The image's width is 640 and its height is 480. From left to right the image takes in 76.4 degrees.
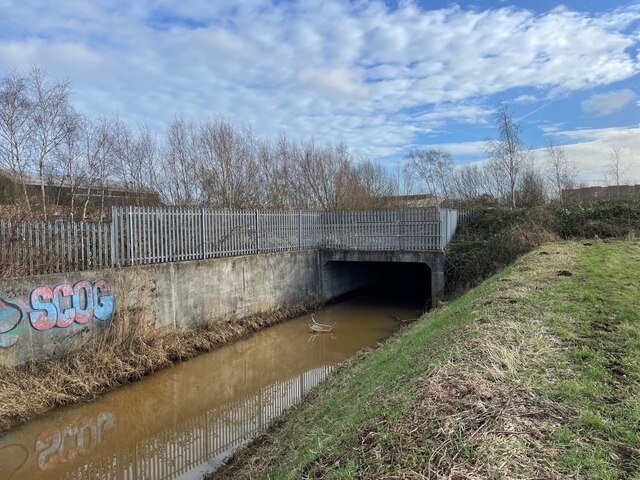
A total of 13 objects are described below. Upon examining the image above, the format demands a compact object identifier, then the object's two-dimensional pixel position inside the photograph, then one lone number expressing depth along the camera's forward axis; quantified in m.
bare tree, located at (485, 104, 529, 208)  21.39
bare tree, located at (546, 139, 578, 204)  23.72
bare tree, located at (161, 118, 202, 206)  19.78
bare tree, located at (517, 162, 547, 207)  24.02
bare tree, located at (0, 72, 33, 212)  13.88
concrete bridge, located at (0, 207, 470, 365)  7.79
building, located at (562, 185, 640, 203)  17.58
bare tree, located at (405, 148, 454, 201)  29.70
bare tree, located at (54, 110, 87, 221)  15.08
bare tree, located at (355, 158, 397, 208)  26.76
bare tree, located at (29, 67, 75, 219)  14.38
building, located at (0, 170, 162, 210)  14.61
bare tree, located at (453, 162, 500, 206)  25.97
